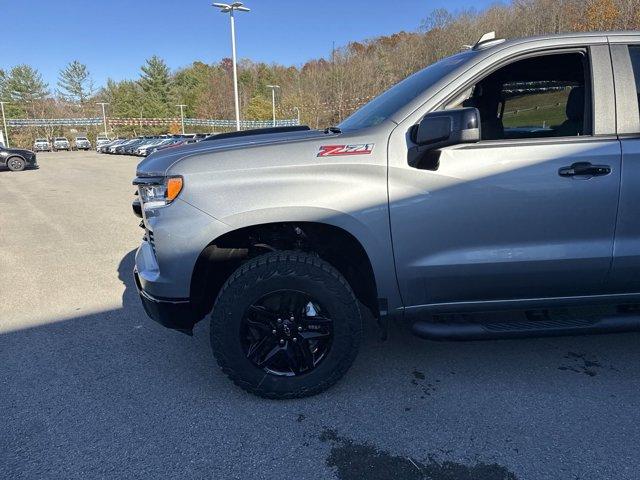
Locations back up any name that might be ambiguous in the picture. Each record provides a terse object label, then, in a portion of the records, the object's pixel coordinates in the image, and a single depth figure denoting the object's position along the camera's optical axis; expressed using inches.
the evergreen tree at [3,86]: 2906.0
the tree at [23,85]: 2920.8
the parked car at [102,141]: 2165.6
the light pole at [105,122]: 2733.8
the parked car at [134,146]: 1553.2
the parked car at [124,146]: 1599.0
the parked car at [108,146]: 1762.4
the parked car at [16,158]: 764.0
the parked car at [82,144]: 2407.7
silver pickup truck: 94.4
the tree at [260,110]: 2753.4
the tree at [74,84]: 3248.0
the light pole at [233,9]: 860.3
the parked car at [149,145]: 1411.8
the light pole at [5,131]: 2497.5
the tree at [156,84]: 3211.1
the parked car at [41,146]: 2306.8
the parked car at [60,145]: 2335.1
